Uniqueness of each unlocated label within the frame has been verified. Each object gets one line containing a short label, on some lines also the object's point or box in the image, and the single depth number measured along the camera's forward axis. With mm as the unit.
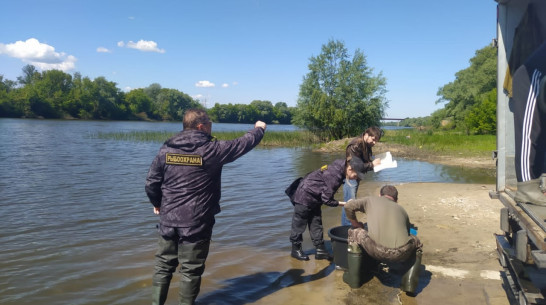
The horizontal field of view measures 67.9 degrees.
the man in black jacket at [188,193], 3795
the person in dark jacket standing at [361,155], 5785
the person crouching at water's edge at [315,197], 5688
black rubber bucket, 5223
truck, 3072
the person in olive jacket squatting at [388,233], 4316
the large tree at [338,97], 38156
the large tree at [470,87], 45656
